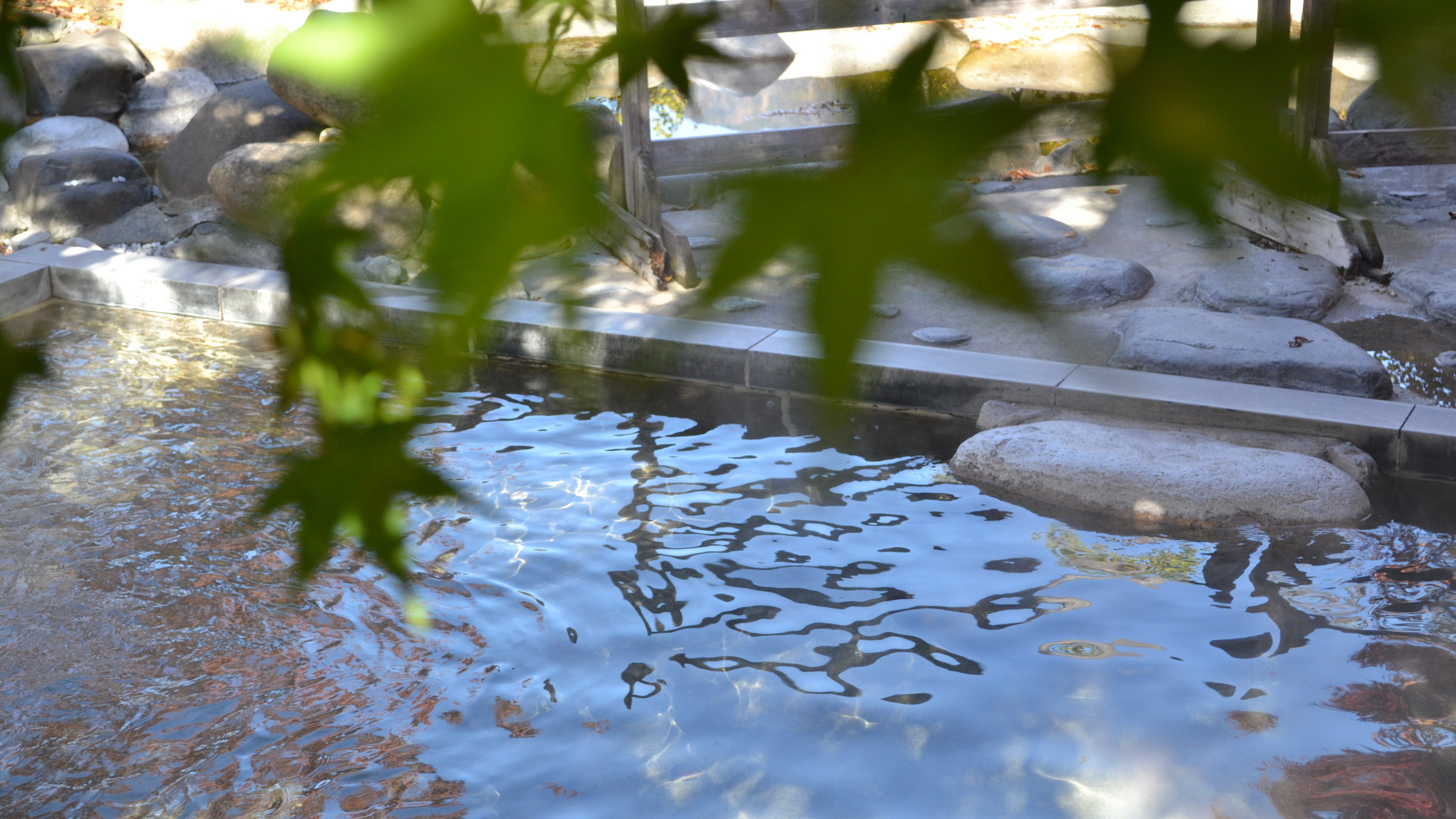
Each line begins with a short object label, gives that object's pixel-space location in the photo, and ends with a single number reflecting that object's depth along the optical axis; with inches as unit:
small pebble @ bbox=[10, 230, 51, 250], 344.2
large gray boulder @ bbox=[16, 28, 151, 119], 479.2
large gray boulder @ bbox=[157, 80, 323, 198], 368.2
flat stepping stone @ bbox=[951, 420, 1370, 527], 185.8
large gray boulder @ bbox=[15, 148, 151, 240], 364.8
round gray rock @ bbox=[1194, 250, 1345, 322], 249.8
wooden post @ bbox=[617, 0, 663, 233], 218.1
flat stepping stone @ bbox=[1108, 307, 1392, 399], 212.5
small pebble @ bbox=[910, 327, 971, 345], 202.4
